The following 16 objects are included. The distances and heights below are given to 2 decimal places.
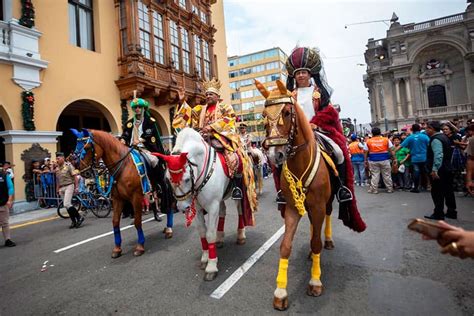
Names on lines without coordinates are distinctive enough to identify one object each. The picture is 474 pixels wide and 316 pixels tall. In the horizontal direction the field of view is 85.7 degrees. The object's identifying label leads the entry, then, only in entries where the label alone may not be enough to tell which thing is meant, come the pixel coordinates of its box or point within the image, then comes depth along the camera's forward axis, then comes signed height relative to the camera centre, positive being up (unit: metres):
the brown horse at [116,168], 4.30 +0.13
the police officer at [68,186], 6.59 -0.18
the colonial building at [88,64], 8.62 +4.85
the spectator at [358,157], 10.27 -0.01
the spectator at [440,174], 5.26 -0.47
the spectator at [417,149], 8.04 +0.10
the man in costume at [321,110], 3.35 +0.68
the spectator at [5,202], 5.31 -0.36
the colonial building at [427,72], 32.56 +11.09
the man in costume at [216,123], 4.00 +0.78
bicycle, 7.77 -0.82
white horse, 3.12 -0.17
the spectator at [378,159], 8.68 -0.13
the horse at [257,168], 7.19 -0.13
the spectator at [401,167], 8.86 -0.46
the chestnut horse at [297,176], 2.47 -0.17
